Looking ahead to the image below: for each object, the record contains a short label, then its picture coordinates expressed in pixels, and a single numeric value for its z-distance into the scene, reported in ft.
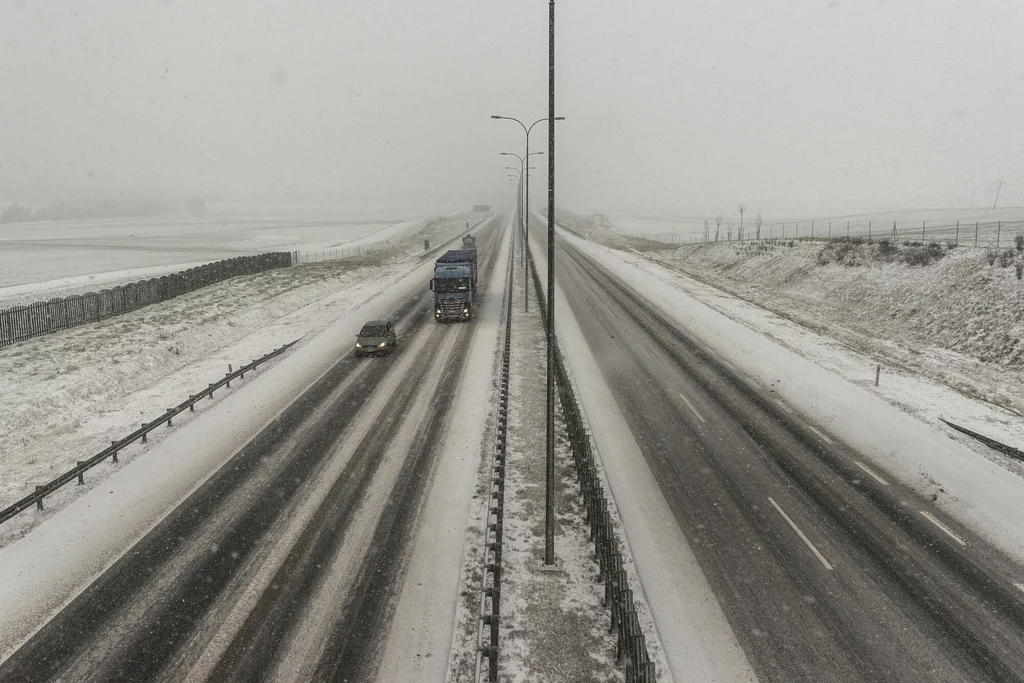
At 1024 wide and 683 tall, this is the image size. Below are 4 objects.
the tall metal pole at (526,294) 126.52
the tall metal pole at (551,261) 37.42
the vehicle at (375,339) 90.02
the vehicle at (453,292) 112.68
